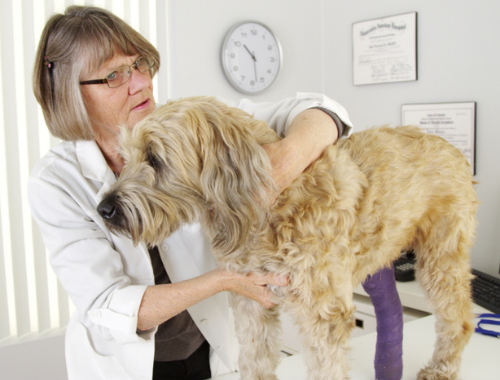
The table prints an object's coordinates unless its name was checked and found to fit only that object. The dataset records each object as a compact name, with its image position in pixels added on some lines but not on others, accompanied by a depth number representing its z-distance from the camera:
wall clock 3.37
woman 1.27
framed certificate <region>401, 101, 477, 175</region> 2.73
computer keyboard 2.18
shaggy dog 1.11
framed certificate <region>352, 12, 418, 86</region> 3.06
